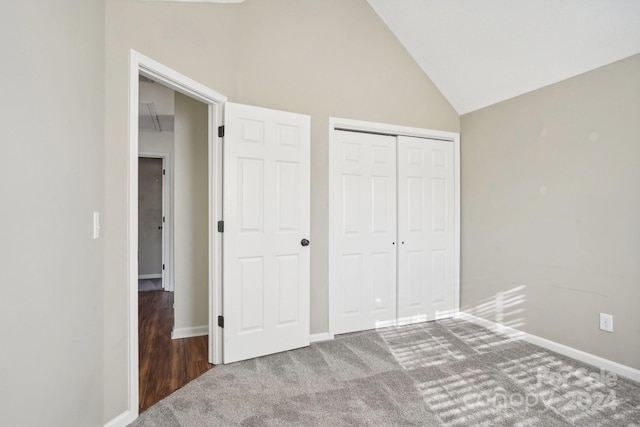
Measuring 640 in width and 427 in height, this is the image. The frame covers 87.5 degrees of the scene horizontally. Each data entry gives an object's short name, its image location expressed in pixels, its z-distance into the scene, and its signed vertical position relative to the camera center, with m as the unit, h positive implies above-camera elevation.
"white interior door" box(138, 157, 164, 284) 6.12 -0.17
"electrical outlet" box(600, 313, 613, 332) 2.55 -0.85
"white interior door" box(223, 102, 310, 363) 2.61 -0.17
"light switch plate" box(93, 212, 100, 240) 1.64 -0.07
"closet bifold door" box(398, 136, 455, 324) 3.61 -0.20
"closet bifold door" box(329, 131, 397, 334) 3.27 -0.21
